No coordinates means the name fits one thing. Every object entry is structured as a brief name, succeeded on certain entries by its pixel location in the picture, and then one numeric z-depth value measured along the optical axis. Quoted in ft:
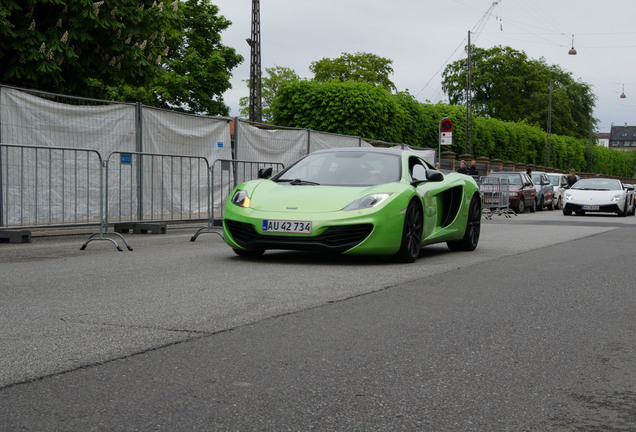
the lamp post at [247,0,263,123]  101.14
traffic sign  93.02
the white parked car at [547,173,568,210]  122.32
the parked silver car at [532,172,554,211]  111.45
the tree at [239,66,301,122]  296.71
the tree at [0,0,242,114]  50.34
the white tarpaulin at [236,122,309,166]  59.11
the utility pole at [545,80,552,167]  224.94
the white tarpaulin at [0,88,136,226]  37.68
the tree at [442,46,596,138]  297.74
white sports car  92.17
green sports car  28.04
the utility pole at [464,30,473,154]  135.46
